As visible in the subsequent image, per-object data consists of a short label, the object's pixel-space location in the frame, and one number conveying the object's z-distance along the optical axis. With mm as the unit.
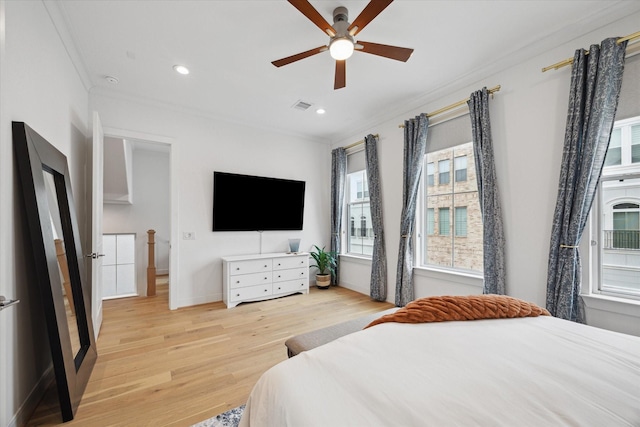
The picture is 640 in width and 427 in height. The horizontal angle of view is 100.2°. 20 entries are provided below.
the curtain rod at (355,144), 4229
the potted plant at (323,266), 4711
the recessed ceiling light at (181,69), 2759
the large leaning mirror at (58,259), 1589
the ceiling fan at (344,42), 1782
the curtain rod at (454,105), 2700
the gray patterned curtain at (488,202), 2637
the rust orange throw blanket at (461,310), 1476
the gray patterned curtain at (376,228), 3998
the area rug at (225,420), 1600
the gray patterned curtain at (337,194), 4812
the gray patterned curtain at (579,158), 1984
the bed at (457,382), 767
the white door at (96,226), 2619
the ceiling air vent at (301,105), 3615
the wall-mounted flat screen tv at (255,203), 4027
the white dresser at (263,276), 3762
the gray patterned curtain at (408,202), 3418
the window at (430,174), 3564
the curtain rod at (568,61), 1901
